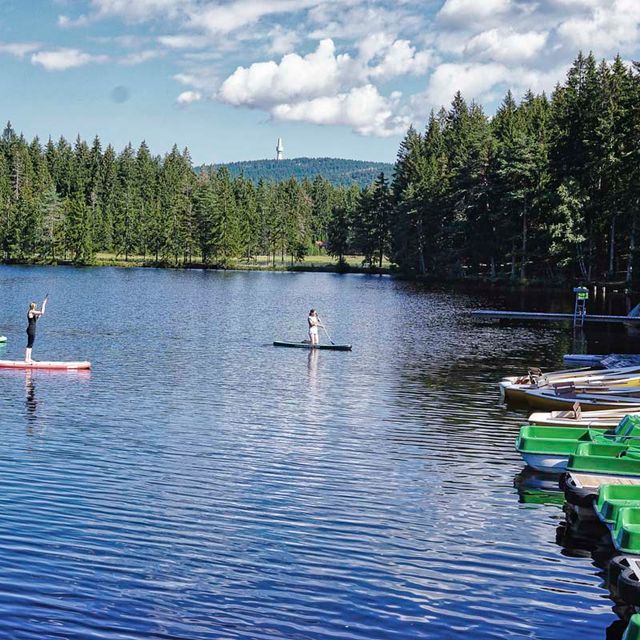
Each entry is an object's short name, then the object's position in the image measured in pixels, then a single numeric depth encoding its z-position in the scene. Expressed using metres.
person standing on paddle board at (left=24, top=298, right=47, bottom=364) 36.38
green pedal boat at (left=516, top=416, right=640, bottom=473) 21.00
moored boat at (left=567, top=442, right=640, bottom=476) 18.42
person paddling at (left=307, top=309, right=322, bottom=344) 46.84
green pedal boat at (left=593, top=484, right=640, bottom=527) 15.64
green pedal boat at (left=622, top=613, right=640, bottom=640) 10.50
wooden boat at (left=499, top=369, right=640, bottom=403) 29.59
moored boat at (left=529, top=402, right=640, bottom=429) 23.80
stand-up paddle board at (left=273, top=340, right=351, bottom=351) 47.03
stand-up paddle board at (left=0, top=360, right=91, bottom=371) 36.03
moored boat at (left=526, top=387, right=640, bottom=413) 28.12
